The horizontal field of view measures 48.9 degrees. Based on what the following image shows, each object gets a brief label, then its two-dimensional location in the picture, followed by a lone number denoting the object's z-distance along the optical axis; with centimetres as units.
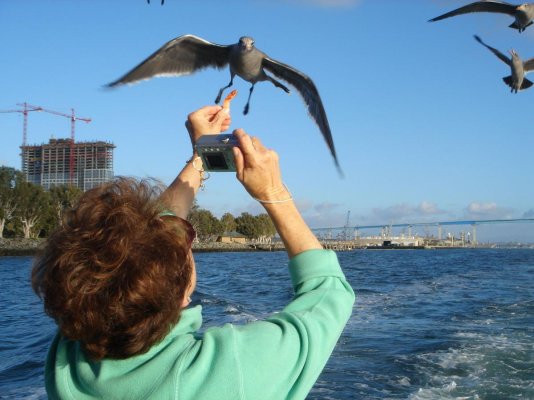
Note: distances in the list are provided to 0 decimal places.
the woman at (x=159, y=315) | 121
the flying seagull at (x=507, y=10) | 639
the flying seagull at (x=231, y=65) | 367
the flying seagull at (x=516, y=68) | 783
